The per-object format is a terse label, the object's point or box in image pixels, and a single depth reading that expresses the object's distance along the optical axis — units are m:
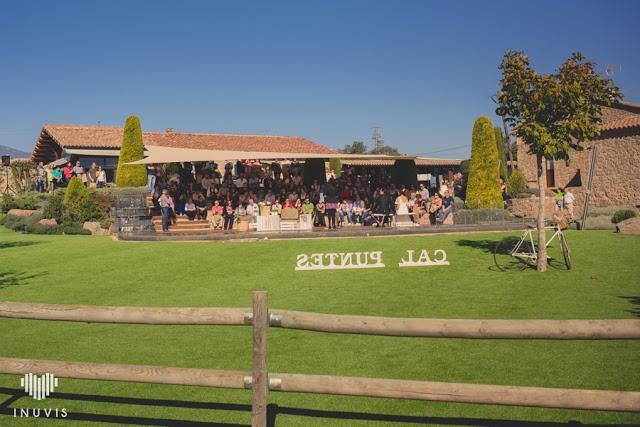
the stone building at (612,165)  27.55
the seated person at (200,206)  22.48
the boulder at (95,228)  22.13
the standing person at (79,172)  30.46
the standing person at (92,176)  30.49
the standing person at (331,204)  21.58
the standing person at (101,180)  28.11
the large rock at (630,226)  16.98
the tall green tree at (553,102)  11.66
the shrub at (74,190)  24.08
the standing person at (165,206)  20.92
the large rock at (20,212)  27.48
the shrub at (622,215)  19.91
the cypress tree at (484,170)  23.64
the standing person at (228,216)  21.53
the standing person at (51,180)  31.67
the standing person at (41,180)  33.62
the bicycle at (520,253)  12.06
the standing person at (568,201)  23.72
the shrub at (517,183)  30.53
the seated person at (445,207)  22.06
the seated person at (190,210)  22.23
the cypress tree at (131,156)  25.86
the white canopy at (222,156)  21.89
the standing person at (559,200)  24.69
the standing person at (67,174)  31.45
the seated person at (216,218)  21.67
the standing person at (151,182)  25.30
